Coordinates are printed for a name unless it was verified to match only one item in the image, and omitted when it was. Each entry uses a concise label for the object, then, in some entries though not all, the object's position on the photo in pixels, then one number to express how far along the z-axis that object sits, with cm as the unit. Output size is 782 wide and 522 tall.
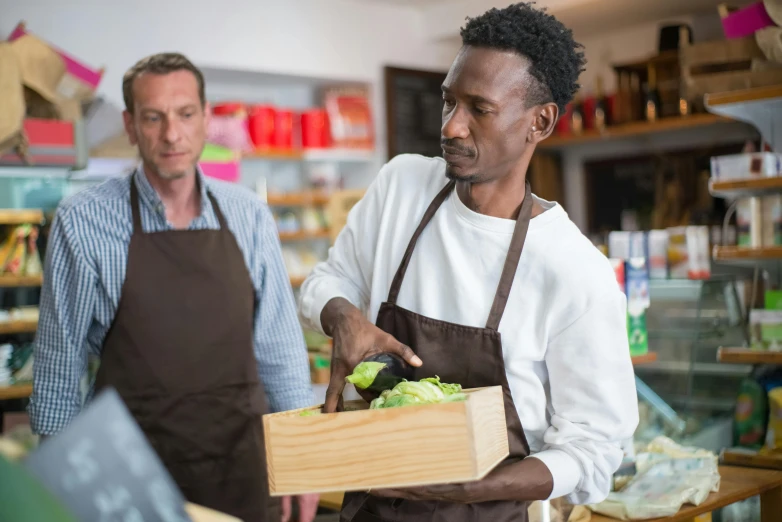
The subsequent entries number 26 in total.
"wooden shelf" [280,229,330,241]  700
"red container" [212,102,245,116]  685
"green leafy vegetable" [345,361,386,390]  151
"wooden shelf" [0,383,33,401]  439
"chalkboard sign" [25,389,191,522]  82
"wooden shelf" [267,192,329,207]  697
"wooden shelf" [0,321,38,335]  441
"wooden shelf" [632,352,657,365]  314
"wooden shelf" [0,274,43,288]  442
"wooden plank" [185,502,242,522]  95
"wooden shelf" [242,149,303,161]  706
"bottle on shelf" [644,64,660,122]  775
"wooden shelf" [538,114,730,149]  748
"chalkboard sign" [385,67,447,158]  833
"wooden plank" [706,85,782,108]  321
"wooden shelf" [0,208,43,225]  442
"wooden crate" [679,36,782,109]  334
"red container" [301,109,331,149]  755
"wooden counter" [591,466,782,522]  265
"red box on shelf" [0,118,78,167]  463
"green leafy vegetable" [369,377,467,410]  140
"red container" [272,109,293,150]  729
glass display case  363
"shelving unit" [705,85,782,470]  321
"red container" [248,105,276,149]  712
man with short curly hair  156
